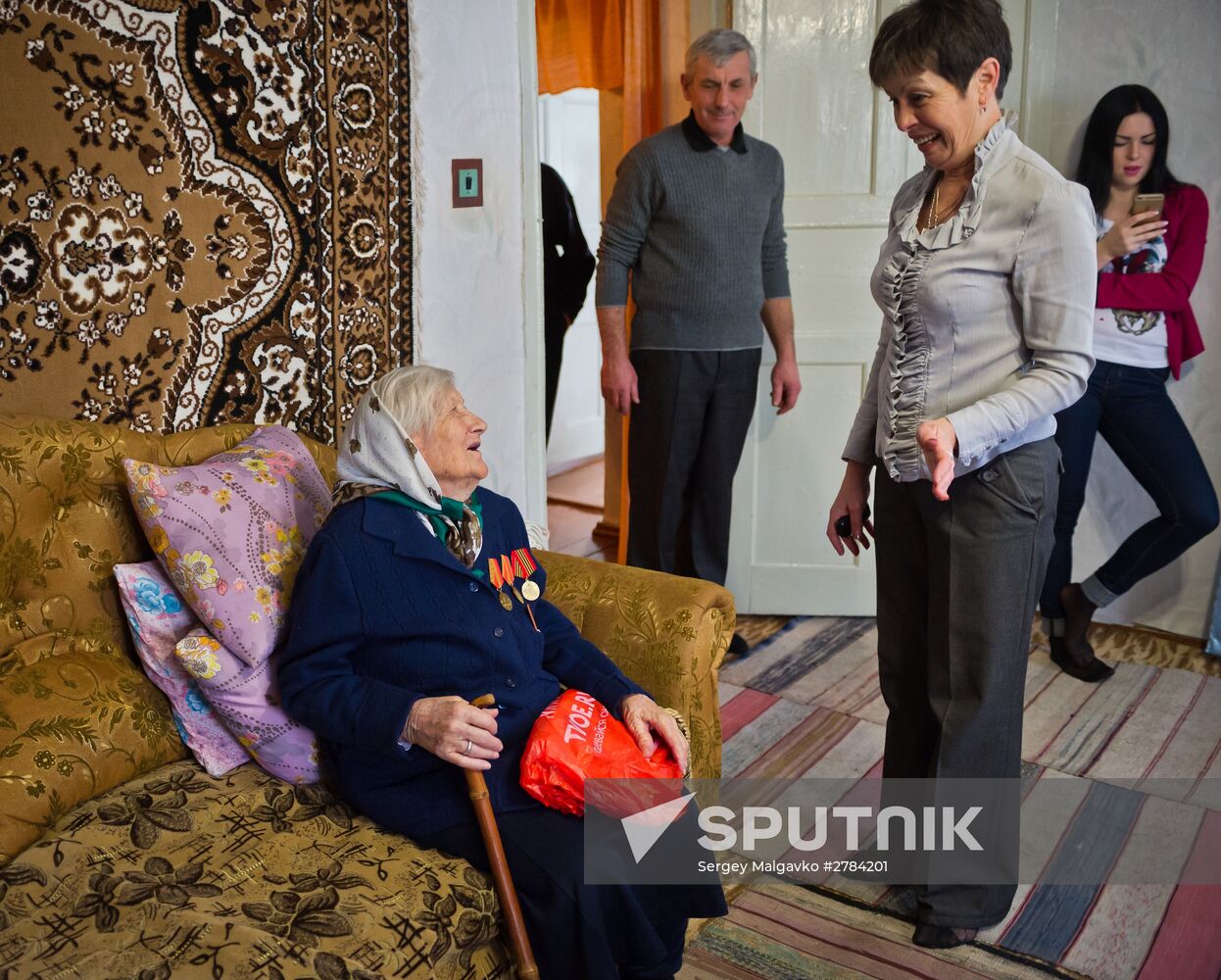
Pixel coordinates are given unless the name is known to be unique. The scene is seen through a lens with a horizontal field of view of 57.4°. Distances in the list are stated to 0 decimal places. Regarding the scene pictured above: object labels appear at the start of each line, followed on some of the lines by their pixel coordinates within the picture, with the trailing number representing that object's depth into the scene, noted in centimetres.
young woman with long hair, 286
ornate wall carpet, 171
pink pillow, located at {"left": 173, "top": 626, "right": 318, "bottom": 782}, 157
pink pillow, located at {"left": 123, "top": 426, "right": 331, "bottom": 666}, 159
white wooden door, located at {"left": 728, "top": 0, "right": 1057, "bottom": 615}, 312
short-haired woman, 159
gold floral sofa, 126
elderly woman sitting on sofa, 145
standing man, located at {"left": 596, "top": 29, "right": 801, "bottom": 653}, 287
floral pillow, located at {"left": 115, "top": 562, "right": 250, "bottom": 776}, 163
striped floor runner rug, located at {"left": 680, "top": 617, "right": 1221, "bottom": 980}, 188
